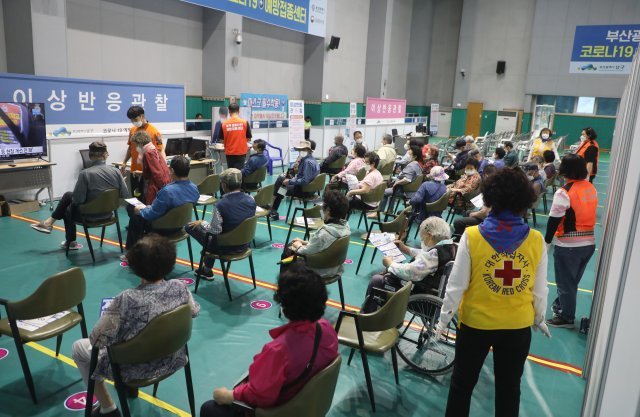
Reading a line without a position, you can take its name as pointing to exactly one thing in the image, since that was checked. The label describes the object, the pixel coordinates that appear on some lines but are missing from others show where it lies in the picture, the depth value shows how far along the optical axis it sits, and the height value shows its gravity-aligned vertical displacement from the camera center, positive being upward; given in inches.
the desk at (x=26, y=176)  240.8 -41.2
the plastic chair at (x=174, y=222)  171.6 -42.5
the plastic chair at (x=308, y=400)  71.0 -43.1
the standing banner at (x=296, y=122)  434.0 -10.2
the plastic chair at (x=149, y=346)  85.2 -44.0
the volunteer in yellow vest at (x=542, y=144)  367.6 -15.5
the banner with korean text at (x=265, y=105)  415.5 +3.3
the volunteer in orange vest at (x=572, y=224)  143.4 -29.7
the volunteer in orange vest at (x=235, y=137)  295.9 -18.5
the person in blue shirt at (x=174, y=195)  169.6 -32.5
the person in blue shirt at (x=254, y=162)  273.9 -30.5
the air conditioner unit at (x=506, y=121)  776.3 +2.5
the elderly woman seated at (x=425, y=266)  124.3 -38.9
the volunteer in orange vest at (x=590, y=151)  268.1 -14.0
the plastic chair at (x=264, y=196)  217.8 -39.9
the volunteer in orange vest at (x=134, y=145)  222.2 -19.4
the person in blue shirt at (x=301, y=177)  255.4 -35.1
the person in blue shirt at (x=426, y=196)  221.1 -35.8
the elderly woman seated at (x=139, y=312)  85.5 -38.0
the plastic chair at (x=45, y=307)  97.3 -43.3
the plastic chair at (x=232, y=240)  160.2 -44.6
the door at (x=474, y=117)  821.9 +5.8
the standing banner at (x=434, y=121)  776.1 -4.4
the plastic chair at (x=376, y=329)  105.4 -48.5
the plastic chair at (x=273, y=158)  413.4 -44.0
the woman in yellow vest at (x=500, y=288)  82.9 -29.2
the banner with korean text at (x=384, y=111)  535.8 +5.2
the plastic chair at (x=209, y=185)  253.3 -41.5
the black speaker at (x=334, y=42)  625.9 +91.5
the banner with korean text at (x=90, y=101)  257.6 -0.6
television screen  239.9 -17.8
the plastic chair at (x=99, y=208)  185.6 -41.9
